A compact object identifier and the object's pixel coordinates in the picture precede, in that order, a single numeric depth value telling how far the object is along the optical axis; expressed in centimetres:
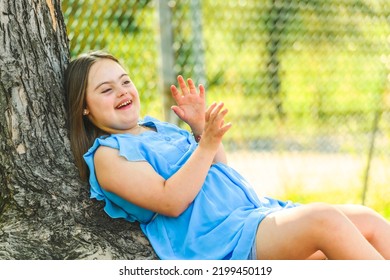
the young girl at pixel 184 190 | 515
